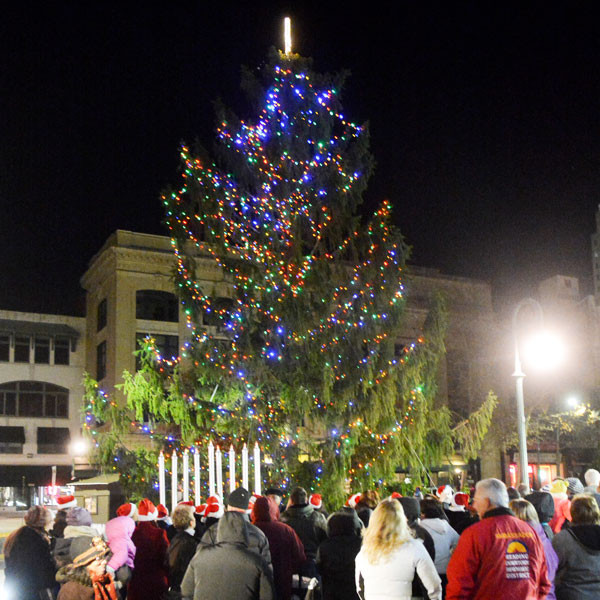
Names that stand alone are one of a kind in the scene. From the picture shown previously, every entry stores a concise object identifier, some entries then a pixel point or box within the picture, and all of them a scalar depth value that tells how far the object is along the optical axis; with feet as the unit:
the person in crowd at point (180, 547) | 28.25
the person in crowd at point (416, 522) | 26.68
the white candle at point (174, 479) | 45.22
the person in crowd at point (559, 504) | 30.55
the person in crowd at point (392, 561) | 19.70
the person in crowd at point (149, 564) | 28.84
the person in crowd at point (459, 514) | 32.68
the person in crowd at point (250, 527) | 23.18
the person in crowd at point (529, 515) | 22.71
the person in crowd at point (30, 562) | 26.76
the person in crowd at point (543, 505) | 30.55
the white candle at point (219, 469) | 48.39
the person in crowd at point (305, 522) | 32.19
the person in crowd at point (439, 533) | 27.20
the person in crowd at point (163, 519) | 35.91
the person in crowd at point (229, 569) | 19.93
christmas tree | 69.77
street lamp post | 55.98
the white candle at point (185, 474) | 46.71
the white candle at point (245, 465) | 41.26
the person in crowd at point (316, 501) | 38.01
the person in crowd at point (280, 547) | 26.48
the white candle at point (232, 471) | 41.98
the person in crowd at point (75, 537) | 25.16
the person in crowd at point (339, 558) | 24.63
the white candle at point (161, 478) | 47.60
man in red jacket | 18.07
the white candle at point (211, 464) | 45.82
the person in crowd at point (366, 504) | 32.91
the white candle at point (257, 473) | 39.64
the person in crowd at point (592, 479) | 38.50
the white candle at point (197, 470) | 48.21
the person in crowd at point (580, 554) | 21.59
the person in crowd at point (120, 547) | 28.19
